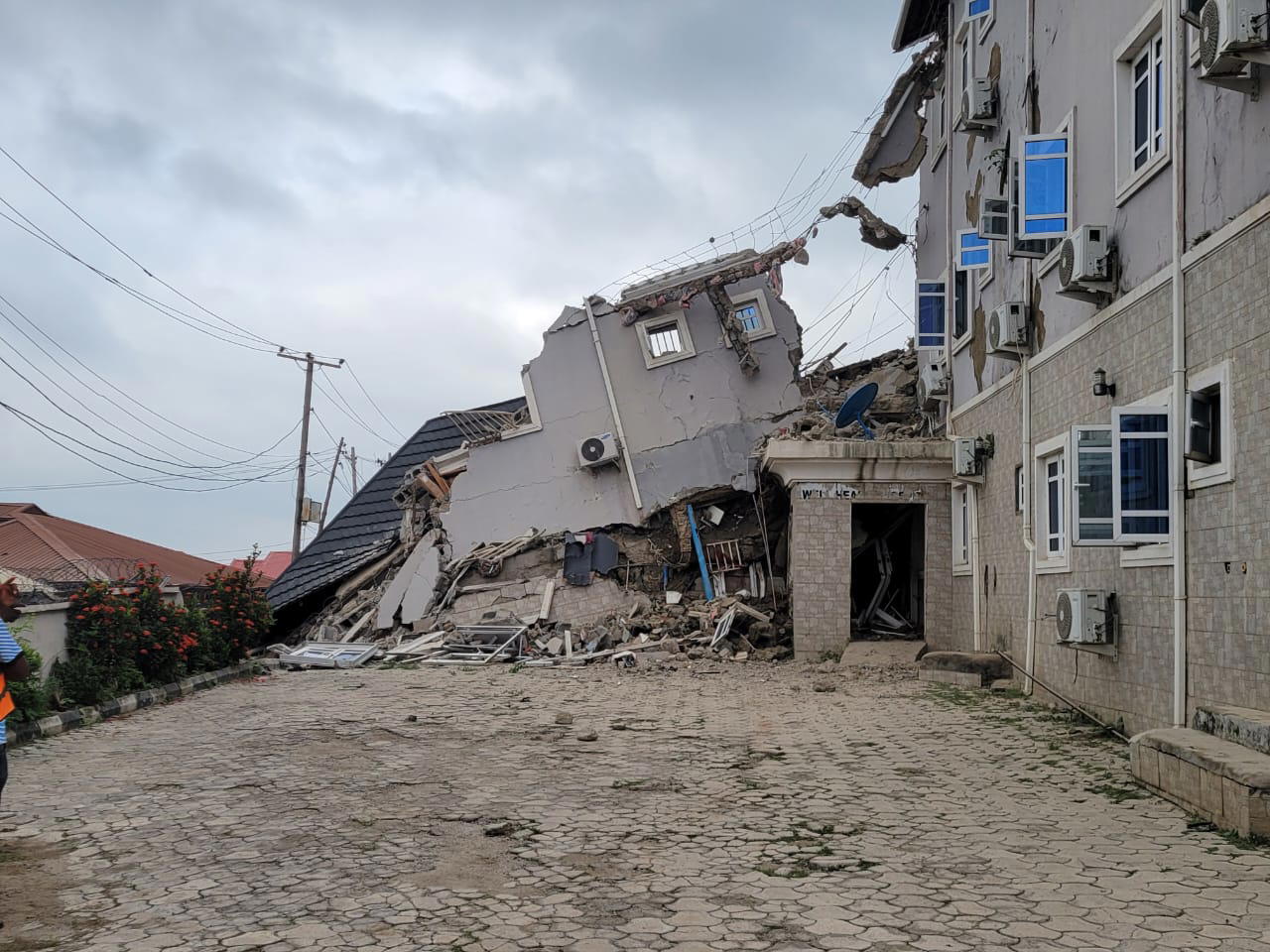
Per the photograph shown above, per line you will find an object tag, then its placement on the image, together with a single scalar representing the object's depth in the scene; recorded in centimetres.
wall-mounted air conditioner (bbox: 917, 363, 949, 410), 1747
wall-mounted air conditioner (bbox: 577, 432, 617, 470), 2217
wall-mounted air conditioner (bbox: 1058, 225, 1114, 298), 1049
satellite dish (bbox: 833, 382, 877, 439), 1898
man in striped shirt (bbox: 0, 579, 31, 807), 591
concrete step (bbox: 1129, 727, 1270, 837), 622
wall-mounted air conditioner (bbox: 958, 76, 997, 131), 1453
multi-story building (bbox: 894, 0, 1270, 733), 802
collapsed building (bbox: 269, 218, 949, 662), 2095
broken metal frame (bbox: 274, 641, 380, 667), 1983
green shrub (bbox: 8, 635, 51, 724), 1091
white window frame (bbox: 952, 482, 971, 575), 1683
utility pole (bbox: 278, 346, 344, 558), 3812
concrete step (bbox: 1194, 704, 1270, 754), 693
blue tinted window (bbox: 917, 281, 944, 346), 1767
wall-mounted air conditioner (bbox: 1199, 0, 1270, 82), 726
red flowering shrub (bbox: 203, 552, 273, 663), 1777
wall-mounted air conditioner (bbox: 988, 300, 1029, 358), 1298
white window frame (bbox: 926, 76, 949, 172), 1780
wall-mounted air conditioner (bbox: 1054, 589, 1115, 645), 1045
